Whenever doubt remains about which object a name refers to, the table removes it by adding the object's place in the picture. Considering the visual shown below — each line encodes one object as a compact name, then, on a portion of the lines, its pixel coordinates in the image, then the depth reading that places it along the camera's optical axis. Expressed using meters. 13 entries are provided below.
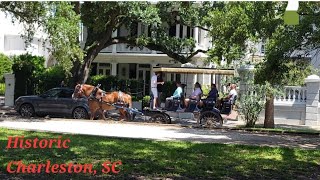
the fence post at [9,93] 26.92
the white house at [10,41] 47.06
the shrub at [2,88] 35.66
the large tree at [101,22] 16.89
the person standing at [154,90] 19.84
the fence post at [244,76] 20.03
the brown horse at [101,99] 19.22
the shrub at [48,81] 28.00
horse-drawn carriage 17.92
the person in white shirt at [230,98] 18.22
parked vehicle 20.16
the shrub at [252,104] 18.73
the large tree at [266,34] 12.05
